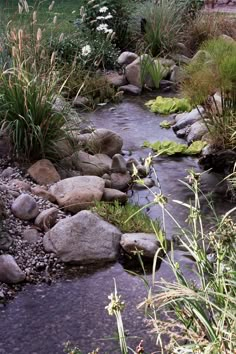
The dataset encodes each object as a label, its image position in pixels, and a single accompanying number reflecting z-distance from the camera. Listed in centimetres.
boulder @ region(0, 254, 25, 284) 433
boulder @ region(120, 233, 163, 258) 461
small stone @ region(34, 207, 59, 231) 493
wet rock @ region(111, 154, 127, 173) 612
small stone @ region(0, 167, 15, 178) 565
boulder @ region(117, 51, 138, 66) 1005
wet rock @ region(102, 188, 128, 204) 548
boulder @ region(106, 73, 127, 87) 954
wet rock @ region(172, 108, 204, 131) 767
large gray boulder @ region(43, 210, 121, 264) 462
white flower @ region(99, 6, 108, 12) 1016
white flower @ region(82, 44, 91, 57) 864
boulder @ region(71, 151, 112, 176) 601
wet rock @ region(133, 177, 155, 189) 601
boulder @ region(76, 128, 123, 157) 632
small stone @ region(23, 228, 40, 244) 477
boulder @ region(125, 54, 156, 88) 954
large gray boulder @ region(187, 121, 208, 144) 721
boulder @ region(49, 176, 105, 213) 525
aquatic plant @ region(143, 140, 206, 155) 685
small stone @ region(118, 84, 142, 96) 943
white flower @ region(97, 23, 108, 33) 985
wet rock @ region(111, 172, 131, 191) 595
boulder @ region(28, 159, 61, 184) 564
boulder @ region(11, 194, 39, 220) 498
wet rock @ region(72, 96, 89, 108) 824
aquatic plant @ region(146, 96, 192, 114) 847
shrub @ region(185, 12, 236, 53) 1063
